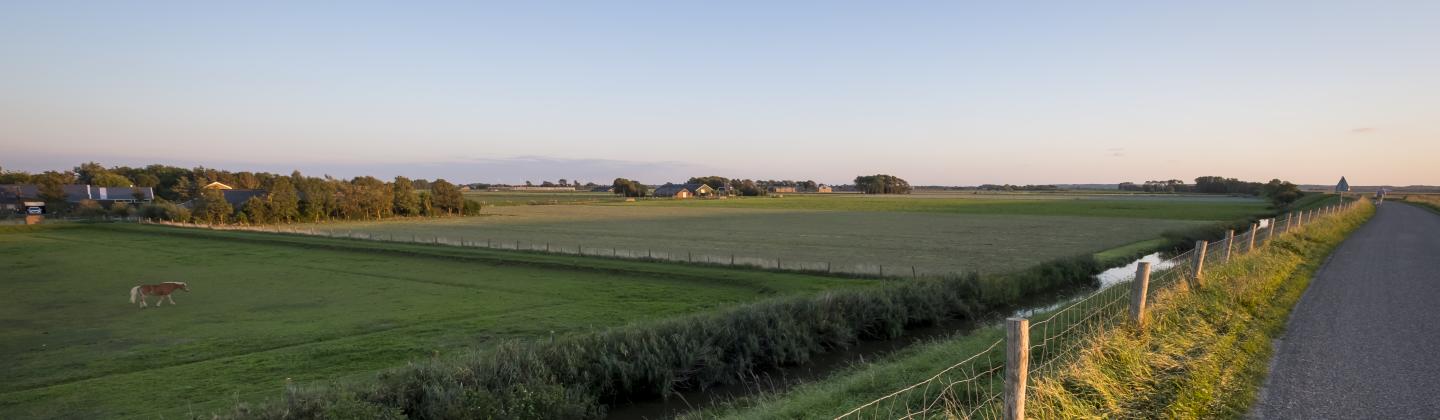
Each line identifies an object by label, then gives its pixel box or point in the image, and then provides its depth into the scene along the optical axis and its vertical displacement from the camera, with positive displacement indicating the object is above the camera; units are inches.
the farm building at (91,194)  3393.2 -70.4
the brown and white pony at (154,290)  702.5 -121.8
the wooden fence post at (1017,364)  186.5 -53.7
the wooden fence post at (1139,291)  333.7 -56.9
